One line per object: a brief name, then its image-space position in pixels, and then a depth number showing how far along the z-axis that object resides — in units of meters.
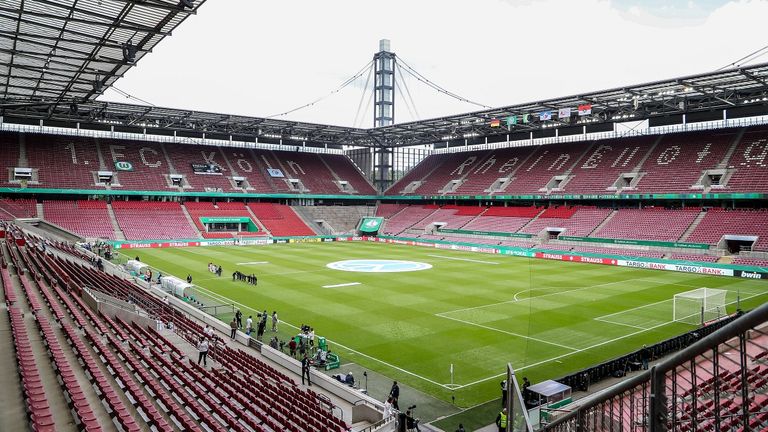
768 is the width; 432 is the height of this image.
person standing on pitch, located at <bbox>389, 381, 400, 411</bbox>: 15.38
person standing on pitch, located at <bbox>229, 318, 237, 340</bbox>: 22.05
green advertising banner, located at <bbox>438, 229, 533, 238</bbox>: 57.45
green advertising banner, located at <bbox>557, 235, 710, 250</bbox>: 44.22
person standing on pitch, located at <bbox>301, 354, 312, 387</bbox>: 17.31
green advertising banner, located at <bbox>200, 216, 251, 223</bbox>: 66.12
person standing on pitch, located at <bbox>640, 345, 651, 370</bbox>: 19.12
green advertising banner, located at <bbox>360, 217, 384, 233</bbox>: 76.74
